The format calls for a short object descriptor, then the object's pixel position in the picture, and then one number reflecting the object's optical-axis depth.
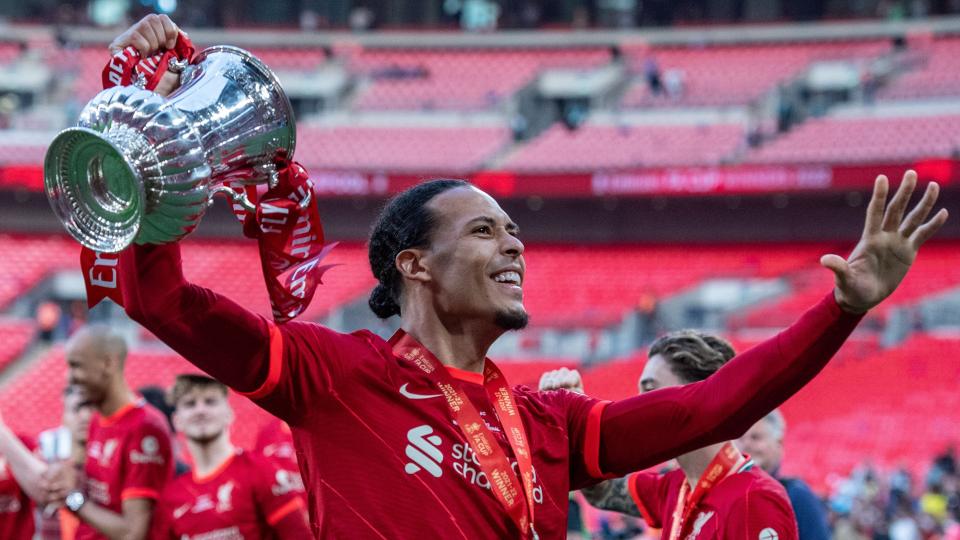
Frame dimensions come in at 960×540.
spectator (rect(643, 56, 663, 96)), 22.83
